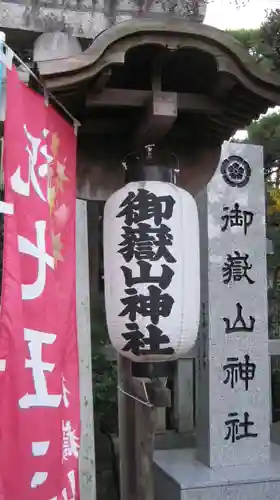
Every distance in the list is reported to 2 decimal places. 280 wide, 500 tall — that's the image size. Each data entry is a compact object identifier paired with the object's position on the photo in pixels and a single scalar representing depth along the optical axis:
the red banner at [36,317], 2.60
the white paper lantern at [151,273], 3.44
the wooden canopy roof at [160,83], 3.14
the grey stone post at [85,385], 5.43
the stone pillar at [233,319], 5.96
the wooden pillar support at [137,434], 3.64
